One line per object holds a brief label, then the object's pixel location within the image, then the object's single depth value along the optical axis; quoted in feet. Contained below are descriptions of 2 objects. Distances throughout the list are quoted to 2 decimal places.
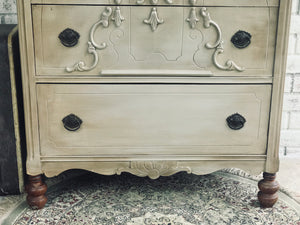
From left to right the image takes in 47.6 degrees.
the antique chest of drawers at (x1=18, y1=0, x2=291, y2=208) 3.53
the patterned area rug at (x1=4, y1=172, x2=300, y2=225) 3.93
